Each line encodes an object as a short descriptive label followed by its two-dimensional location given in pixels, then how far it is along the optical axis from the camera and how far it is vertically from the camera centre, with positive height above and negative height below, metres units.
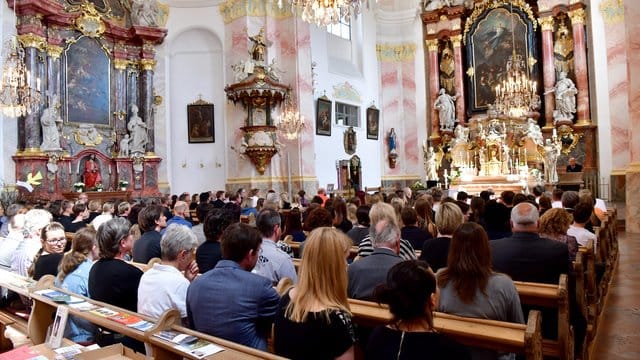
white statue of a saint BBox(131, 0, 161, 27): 15.33 +5.71
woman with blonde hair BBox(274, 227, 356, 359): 2.01 -0.53
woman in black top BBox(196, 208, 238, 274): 3.93 -0.41
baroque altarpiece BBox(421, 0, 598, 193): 16.20 +3.36
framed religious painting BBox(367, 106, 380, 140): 18.78 +2.51
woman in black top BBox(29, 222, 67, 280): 3.95 -0.48
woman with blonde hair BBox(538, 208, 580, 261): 4.11 -0.38
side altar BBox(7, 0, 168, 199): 12.84 +2.98
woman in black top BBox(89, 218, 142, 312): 3.25 -0.55
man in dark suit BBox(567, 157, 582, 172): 15.65 +0.45
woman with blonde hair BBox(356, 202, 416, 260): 3.54 -0.28
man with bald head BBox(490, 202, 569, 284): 3.37 -0.51
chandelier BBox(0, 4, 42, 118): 10.24 +2.34
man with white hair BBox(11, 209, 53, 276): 4.65 -0.47
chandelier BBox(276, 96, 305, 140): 14.14 +1.90
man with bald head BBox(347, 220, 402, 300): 3.00 -0.49
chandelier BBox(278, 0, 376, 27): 7.57 +2.83
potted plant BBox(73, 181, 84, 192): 13.30 +0.18
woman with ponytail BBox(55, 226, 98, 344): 3.57 -0.54
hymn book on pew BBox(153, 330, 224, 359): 2.15 -0.72
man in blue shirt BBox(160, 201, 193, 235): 6.10 -0.27
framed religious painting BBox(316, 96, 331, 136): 16.12 +2.38
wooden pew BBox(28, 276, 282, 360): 2.10 -0.71
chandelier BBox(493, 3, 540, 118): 15.02 +2.81
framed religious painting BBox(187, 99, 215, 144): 15.91 +2.28
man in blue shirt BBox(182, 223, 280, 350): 2.52 -0.61
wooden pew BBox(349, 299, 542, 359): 2.13 -0.70
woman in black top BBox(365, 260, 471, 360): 1.77 -0.54
